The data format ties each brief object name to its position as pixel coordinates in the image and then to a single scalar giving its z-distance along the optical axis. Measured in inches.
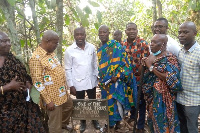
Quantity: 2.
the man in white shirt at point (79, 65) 122.0
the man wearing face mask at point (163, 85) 88.0
